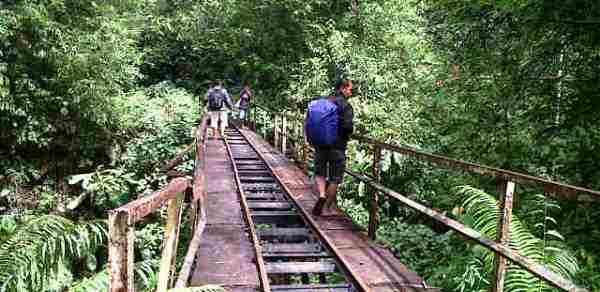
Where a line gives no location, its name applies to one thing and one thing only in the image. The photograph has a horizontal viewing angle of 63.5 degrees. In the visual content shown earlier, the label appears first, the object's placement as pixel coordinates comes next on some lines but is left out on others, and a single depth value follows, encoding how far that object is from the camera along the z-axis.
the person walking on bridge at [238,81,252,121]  19.43
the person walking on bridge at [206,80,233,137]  13.98
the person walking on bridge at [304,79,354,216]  5.93
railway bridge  2.46
